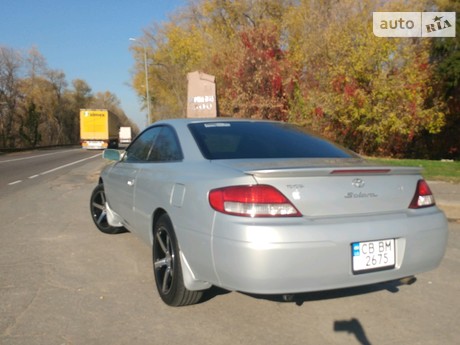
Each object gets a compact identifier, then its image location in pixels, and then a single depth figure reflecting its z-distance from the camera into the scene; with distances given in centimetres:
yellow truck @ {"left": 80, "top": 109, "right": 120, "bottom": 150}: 3662
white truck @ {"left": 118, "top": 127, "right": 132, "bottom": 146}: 6569
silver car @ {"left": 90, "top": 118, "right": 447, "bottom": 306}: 262
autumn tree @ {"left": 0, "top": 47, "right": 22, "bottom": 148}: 5216
